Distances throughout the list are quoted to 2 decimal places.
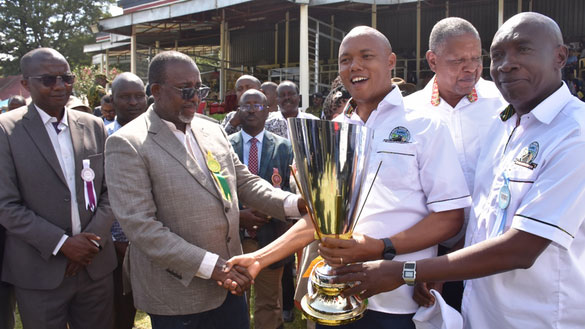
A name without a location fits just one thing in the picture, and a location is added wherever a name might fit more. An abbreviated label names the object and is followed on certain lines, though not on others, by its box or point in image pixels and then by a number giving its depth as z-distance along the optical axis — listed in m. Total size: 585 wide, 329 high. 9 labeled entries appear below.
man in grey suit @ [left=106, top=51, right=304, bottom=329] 2.23
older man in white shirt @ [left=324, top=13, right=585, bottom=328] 1.55
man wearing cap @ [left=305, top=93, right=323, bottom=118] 10.68
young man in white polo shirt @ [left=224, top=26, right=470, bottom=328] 1.98
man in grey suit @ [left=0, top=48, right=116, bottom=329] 2.80
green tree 35.94
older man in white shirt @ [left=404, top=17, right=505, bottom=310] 2.53
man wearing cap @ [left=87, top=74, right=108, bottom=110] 9.49
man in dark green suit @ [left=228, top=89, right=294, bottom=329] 3.88
